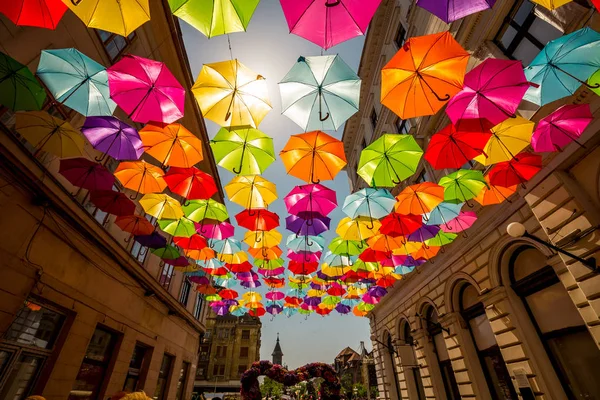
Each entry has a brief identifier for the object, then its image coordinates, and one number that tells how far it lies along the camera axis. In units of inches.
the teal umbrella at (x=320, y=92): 207.2
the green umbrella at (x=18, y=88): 189.5
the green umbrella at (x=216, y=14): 155.5
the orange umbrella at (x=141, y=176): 292.5
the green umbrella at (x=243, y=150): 259.6
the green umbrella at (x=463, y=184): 281.7
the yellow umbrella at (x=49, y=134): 225.1
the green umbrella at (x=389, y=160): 261.1
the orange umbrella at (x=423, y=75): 185.9
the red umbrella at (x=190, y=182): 289.0
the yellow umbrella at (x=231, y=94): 212.1
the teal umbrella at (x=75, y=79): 202.1
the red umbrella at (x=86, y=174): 267.1
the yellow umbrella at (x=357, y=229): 362.0
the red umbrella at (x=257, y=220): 340.5
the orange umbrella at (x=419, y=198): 294.2
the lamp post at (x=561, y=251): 209.9
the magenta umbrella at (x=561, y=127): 205.5
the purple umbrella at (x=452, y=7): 161.6
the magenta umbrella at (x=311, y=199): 307.4
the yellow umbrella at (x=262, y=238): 392.8
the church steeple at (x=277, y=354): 3331.4
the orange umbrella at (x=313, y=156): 258.8
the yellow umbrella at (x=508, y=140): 232.4
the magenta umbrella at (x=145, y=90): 191.6
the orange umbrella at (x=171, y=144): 249.3
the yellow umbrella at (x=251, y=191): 315.9
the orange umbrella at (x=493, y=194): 288.0
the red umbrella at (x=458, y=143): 227.0
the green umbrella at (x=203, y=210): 346.9
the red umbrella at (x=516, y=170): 251.9
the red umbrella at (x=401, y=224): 326.3
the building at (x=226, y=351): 1748.3
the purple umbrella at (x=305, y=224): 355.9
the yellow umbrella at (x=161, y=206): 340.2
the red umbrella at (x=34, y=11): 151.3
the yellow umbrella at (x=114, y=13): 151.5
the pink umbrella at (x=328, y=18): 151.3
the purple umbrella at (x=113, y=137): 243.9
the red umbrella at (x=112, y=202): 307.7
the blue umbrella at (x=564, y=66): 182.1
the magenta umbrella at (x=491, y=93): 191.0
